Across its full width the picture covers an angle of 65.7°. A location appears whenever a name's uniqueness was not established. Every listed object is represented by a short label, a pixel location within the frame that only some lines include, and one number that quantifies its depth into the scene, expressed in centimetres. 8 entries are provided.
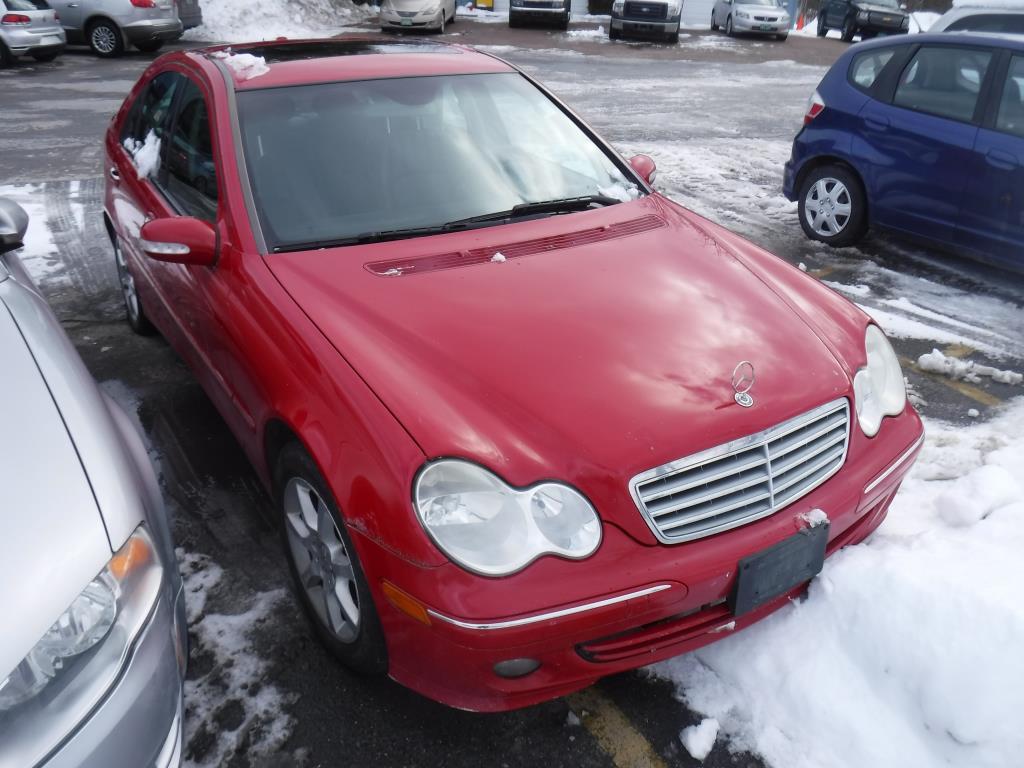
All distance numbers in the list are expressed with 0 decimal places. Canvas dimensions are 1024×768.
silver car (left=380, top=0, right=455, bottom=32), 1723
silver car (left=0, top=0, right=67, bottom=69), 1274
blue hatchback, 486
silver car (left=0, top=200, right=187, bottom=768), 145
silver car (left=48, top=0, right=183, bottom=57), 1387
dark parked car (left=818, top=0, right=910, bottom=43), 1997
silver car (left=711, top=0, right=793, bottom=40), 1927
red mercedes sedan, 185
